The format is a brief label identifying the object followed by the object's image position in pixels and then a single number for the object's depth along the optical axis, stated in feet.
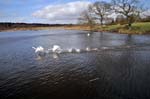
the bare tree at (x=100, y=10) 146.74
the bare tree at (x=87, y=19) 155.53
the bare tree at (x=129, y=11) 101.82
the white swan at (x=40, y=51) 46.31
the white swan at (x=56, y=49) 45.84
